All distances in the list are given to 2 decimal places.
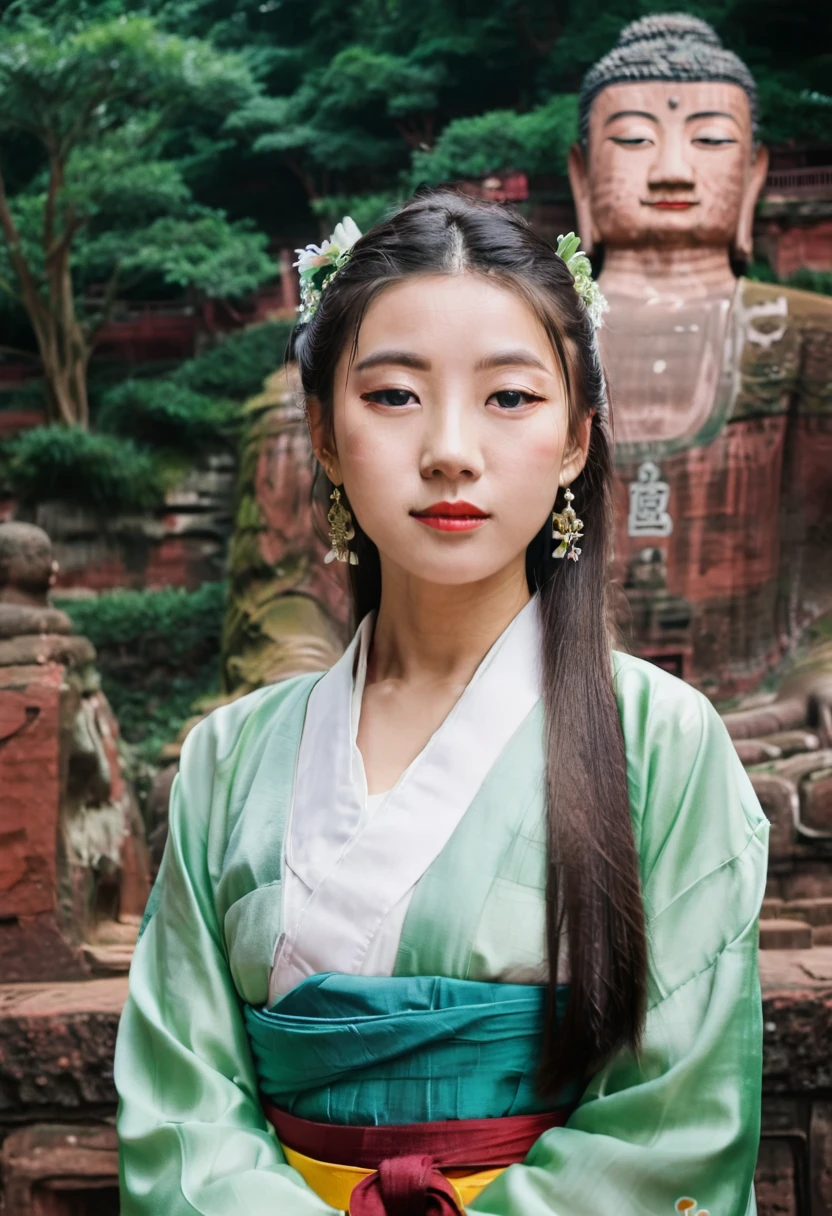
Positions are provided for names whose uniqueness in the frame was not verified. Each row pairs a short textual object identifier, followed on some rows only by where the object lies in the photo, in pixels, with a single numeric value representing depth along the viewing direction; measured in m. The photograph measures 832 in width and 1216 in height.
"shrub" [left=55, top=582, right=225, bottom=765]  5.96
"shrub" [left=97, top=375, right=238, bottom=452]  6.24
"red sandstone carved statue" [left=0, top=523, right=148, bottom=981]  3.82
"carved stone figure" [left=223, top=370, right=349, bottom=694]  4.95
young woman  1.72
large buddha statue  5.21
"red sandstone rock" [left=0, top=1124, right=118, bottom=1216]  3.30
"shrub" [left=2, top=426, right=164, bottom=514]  6.08
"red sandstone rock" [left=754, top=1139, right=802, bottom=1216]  3.22
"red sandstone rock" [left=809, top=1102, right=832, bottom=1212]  3.20
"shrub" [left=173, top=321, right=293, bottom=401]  6.27
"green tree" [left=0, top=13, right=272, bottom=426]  6.02
